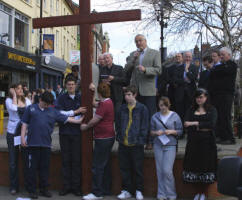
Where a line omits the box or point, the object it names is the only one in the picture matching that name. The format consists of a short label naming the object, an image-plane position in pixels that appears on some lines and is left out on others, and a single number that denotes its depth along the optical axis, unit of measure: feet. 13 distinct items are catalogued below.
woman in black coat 16.46
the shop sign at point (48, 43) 72.90
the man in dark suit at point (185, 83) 22.57
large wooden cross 17.94
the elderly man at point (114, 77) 19.95
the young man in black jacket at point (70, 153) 18.56
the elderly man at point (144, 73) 19.04
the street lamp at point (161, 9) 32.83
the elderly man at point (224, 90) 20.24
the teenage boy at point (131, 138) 17.29
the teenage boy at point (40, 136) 17.92
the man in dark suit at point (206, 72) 22.67
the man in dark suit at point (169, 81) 23.15
